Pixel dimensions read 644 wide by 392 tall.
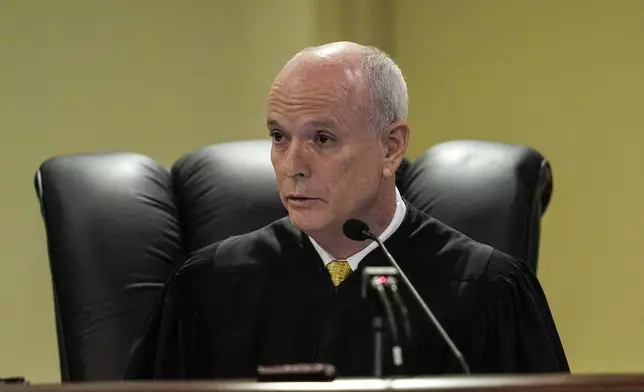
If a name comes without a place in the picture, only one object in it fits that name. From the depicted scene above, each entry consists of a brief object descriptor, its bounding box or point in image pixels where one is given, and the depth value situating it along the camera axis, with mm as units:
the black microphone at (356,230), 3840
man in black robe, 4029
